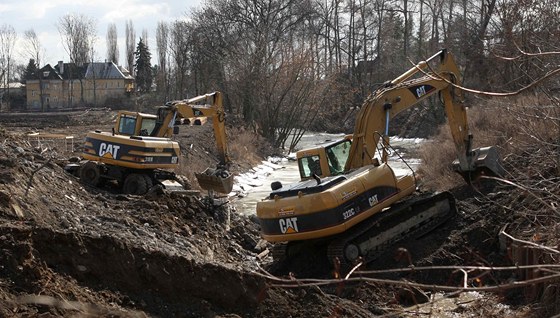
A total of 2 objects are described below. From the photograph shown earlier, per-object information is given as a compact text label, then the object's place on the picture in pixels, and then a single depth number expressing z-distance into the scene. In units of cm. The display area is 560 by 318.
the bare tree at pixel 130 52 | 9781
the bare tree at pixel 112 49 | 9706
